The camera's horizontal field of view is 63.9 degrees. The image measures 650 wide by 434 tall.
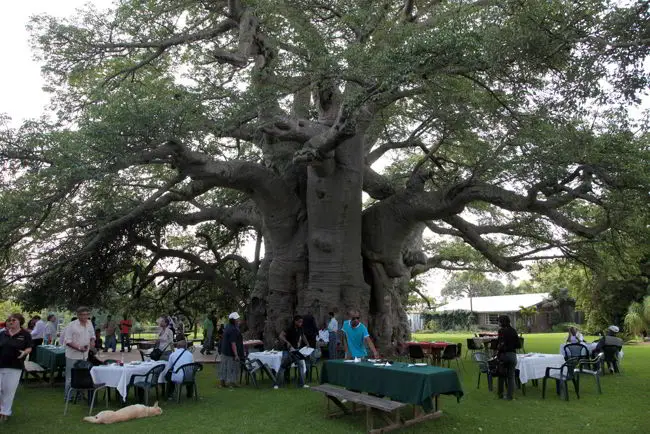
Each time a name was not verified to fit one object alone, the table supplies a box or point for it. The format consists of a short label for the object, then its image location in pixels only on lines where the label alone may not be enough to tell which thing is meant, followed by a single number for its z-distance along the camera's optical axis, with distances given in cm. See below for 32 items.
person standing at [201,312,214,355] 1806
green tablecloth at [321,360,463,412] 682
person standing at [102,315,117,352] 1912
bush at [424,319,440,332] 4935
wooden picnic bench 671
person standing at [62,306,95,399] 886
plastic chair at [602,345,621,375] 1256
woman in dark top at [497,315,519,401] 933
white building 4466
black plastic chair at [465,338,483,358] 1536
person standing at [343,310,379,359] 883
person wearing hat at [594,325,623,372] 1259
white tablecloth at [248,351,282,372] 1077
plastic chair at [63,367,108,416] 806
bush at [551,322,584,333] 4128
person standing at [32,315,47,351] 1489
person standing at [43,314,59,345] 1666
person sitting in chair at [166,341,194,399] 889
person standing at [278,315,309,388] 1074
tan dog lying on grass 746
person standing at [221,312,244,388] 1051
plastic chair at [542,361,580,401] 934
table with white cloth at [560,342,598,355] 1320
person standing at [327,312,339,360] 1279
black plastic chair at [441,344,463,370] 1219
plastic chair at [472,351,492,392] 990
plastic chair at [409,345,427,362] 1207
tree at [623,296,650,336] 2753
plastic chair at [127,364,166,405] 845
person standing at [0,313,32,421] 730
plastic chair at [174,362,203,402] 896
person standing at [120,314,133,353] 1985
